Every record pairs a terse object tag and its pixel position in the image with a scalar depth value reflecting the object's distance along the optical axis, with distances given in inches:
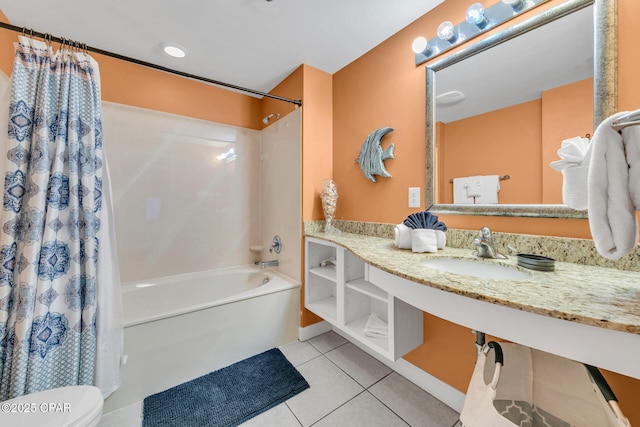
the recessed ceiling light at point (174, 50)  69.3
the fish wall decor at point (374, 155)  65.7
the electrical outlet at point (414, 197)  59.2
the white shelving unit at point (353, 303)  50.4
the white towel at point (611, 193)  23.4
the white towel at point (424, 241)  47.2
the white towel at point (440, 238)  49.4
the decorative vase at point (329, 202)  77.4
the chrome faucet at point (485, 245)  41.9
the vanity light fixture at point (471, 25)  44.0
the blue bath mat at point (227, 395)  49.1
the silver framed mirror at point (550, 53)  35.4
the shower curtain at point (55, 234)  39.5
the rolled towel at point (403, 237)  51.3
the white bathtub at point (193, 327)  53.6
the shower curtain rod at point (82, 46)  43.3
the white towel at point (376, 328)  55.8
